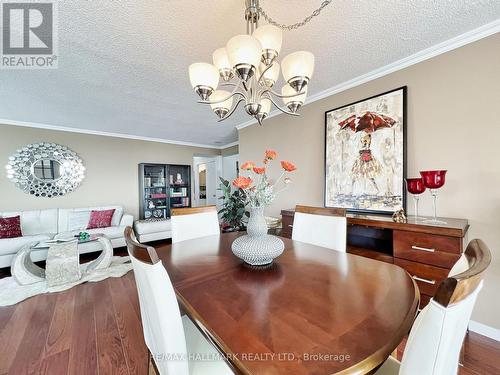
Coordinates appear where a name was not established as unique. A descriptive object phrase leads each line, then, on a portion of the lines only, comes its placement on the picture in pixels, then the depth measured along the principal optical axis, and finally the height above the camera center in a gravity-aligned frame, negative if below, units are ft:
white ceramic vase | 3.59 -1.05
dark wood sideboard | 4.68 -1.55
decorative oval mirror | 11.87 +1.14
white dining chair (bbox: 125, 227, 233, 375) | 2.28 -1.53
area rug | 7.04 -3.71
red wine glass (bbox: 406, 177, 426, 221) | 5.53 -0.06
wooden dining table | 1.75 -1.45
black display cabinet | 15.85 -0.07
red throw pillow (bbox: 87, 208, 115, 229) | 12.54 -1.94
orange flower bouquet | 3.59 -0.06
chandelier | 3.33 +2.19
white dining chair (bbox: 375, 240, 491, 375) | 1.39 -1.04
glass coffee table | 8.00 -3.05
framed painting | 6.57 +1.06
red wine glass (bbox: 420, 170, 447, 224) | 5.20 +0.12
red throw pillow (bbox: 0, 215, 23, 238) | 9.96 -1.90
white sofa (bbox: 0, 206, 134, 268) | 9.57 -2.31
